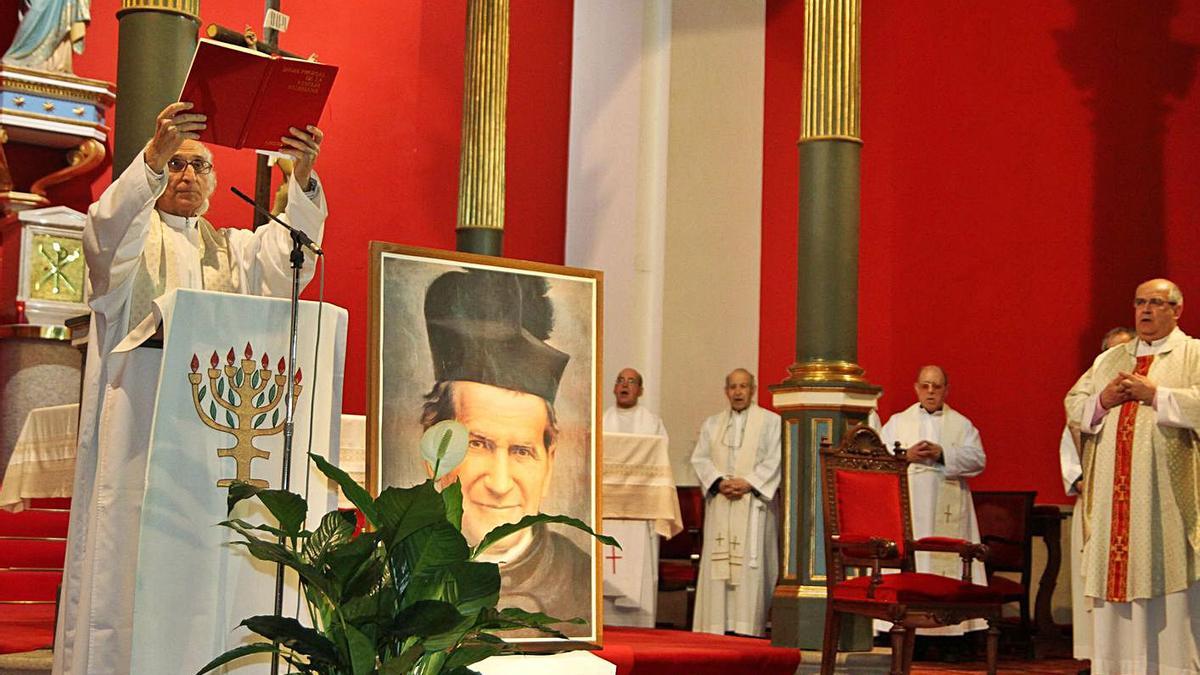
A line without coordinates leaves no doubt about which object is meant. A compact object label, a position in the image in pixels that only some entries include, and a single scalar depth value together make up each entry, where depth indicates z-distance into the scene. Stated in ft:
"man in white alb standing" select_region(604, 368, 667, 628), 27.07
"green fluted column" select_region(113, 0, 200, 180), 16.72
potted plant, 7.97
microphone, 10.50
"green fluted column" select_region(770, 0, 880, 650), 22.38
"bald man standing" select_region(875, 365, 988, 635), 28.04
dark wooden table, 28.73
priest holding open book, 11.52
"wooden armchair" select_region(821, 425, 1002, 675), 19.22
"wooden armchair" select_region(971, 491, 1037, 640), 28.04
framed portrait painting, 13.44
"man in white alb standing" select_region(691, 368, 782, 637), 28.25
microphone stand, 10.69
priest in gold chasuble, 21.50
